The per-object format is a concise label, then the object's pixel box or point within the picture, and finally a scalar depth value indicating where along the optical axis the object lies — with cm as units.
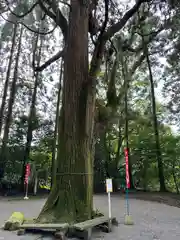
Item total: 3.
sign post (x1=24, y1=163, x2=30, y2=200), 1051
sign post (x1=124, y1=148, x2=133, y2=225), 475
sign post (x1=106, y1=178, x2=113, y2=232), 452
